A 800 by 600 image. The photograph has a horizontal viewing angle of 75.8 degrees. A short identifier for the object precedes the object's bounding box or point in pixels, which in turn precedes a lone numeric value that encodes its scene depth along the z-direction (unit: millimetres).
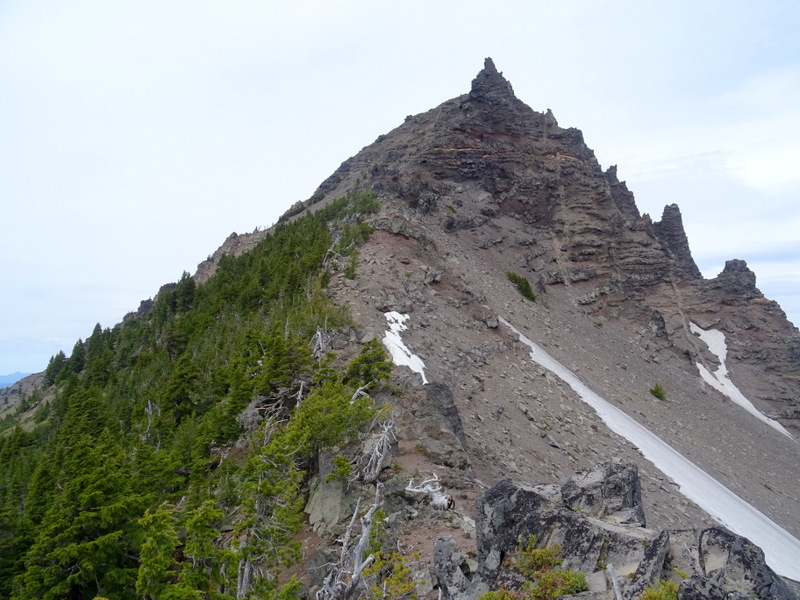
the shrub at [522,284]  56156
